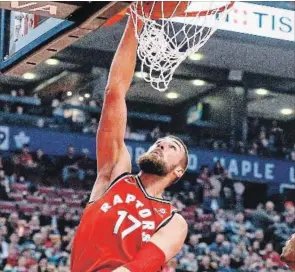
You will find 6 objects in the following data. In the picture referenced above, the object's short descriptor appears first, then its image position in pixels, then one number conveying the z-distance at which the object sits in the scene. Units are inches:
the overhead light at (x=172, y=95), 737.3
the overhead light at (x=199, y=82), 687.1
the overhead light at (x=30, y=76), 695.3
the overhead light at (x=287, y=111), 764.9
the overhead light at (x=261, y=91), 702.8
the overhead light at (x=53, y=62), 652.7
